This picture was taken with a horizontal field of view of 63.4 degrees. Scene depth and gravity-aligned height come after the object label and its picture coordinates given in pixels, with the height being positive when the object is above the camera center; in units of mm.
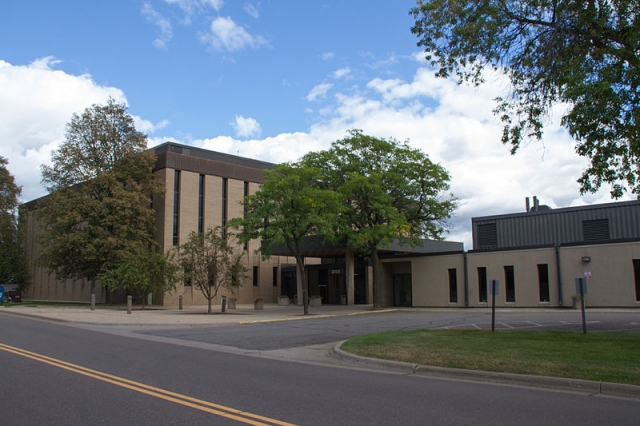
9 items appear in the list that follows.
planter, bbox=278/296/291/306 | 46156 -2469
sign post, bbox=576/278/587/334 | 14797 -465
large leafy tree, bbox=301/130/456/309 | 32844 +5562
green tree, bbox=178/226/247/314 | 33406 +711
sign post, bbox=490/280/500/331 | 15686 -470
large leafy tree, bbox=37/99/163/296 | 42062 +6615
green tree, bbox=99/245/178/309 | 34844 +94
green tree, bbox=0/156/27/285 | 55156 +4907
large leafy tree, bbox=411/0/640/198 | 12070 +5741
